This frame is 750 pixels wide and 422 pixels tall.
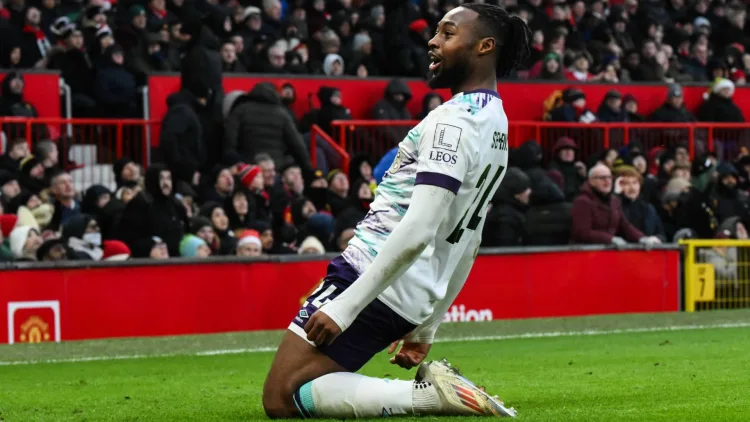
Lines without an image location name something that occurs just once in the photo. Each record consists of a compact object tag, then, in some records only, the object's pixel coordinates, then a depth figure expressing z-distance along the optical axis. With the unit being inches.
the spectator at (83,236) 571.6
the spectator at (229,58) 779.8
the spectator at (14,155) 641.6
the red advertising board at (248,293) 540.4
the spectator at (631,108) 924.0
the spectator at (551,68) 914.7
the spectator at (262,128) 722.8
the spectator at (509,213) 663.8
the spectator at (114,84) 725.9
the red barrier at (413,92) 755.4
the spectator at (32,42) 748.8
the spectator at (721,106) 958.4
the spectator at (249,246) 596.1
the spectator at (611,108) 898.7
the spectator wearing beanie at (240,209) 642.2
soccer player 239.8
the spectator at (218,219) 620.1
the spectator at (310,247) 608.9
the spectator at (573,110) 870.4
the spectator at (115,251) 566.6
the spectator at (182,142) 689.6
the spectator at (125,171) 646.5
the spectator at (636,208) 727.7
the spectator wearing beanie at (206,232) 604.4
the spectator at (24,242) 555.5
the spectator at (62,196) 609.6
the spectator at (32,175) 624.4
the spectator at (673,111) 930.7
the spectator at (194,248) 589.6
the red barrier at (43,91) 717.9
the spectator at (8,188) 606.9
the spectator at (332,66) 842.8
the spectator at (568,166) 792.9
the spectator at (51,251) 547.2
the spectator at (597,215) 679.1
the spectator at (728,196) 773.3
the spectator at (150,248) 577.9
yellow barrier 679.7
